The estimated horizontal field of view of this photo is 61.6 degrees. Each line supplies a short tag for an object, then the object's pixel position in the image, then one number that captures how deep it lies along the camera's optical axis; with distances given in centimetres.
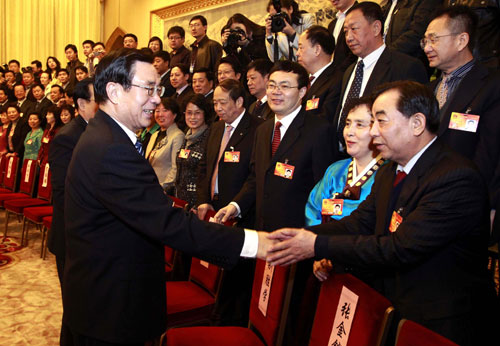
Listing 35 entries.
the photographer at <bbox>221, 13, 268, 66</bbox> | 441
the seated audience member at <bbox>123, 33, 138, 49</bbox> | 739
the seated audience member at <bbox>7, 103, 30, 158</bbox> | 700
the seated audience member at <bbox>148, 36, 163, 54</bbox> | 712
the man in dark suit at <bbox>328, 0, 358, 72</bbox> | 319
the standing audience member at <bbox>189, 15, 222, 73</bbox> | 543
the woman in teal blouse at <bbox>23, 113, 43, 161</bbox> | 638
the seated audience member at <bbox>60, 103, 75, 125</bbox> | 580
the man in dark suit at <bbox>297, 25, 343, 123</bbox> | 299
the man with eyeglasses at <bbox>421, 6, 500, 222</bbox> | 210
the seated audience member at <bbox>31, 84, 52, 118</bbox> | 778
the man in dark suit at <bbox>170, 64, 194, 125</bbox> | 500
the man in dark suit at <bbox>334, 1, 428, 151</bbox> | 259
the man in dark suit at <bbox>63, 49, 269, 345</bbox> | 139
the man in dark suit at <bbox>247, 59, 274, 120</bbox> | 369
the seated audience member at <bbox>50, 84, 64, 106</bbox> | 735
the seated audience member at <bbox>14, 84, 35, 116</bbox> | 796
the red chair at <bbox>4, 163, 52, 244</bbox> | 482
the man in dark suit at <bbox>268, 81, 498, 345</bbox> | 142
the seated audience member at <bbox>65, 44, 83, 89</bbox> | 849
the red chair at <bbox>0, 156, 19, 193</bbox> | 552
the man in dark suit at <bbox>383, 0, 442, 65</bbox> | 285
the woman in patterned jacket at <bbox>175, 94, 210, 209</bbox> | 365
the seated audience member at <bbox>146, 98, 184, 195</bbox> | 401
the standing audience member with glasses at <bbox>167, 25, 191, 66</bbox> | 614
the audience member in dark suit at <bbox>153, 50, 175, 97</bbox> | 572
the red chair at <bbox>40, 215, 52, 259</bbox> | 428
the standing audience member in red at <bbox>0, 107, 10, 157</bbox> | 723
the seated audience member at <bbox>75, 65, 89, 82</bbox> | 734
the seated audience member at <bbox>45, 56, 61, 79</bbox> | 902
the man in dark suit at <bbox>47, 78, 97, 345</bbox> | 242
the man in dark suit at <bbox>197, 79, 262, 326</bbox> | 297
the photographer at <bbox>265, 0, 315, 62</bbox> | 369
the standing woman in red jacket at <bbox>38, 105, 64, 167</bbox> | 590
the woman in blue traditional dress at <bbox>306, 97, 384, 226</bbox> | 211
